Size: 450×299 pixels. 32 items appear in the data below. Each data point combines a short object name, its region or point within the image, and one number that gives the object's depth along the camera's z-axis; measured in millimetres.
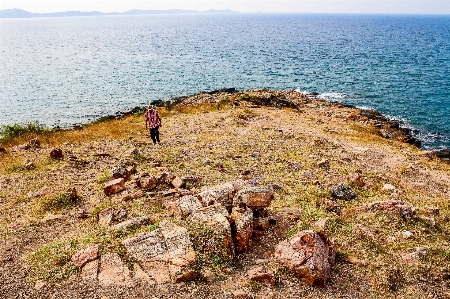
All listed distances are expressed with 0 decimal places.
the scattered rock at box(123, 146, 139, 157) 24941
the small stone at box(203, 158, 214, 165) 23216
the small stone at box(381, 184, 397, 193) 20111
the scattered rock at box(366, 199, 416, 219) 16531
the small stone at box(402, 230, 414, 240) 15203
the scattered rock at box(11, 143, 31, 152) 27808
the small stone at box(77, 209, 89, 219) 16328
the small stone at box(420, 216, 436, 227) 16391
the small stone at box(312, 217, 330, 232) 15273
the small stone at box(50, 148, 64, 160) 24453
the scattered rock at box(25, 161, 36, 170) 22938
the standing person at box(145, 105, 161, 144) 26922
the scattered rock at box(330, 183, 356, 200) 18884
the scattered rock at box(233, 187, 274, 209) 15300
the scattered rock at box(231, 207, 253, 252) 13555
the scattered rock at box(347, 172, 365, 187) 20656
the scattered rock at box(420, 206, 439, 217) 17594
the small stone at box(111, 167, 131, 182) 20375
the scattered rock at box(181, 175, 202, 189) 19372
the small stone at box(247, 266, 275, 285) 12039
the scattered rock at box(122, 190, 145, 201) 17577
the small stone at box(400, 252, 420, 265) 13688
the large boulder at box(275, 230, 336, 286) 12156
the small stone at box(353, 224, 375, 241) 15030
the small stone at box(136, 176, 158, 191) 18484
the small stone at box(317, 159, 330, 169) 23406
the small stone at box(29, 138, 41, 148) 28634
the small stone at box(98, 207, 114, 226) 15385
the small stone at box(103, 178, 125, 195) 18500
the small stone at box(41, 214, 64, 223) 16062
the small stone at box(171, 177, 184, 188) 18820
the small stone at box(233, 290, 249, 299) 11330
